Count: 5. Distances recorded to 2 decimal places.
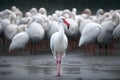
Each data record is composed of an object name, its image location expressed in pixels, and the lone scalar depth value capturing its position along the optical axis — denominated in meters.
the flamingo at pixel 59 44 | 18.05
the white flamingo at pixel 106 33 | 24.06
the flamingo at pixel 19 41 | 24.03
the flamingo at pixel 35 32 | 24.70
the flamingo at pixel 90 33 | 23.69
